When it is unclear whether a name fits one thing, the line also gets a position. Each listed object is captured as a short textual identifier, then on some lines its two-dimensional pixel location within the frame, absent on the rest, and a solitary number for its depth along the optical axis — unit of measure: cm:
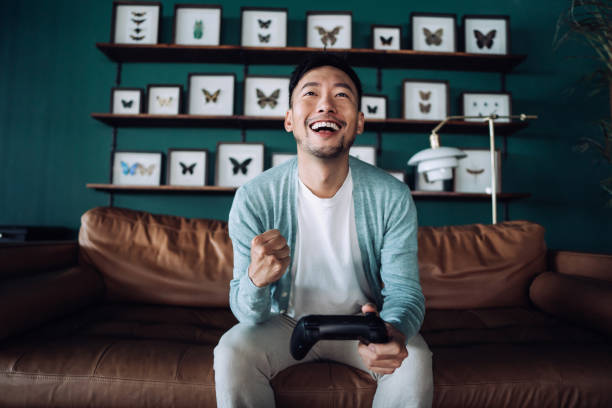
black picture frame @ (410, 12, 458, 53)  262
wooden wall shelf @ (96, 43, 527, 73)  246
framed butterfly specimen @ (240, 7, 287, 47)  260
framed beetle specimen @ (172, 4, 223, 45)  259
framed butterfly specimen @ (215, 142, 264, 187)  257
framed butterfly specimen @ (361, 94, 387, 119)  261
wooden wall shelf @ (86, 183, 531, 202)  239
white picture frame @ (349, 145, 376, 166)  257
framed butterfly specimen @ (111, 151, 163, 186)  257
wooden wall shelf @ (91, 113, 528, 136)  245
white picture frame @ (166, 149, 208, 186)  257
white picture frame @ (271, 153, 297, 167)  261
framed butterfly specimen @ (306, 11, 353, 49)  259
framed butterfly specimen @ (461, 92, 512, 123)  263
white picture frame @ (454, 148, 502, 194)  258
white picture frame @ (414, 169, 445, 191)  256
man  95
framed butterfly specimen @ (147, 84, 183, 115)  258
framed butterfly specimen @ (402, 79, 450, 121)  263
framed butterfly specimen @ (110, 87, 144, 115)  257
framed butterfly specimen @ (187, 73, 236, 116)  261
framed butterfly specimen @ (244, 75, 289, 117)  259
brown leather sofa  91
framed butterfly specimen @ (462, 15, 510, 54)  263
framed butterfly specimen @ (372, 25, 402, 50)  263
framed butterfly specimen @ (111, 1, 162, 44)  258
